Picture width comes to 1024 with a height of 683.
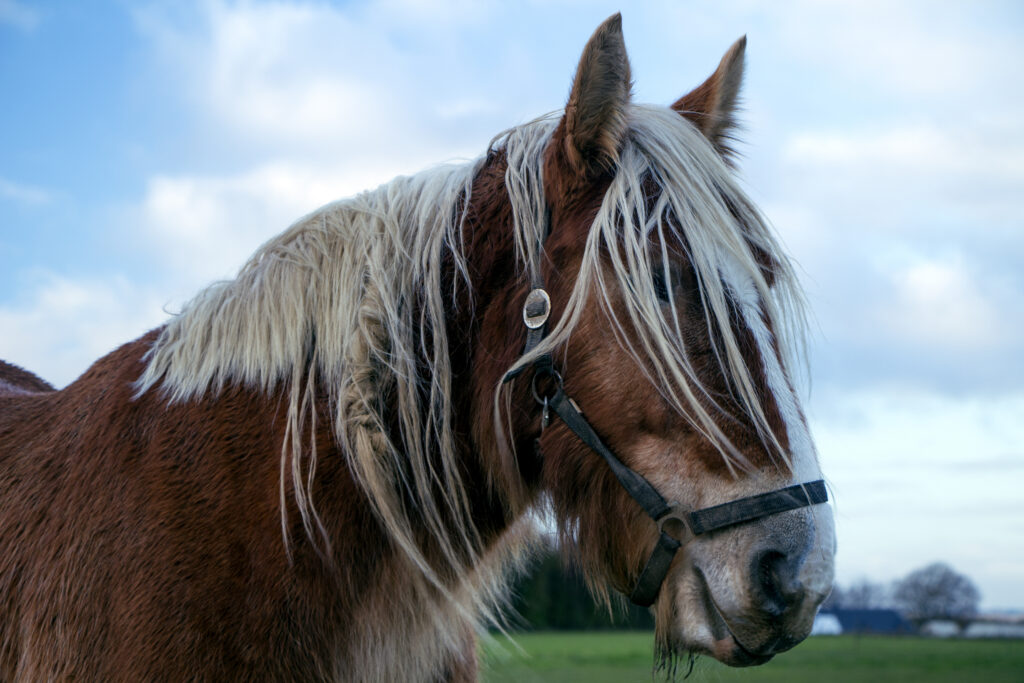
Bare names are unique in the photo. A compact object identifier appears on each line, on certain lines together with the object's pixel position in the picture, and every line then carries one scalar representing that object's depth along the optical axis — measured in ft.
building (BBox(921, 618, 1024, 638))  186.09
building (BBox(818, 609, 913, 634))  186.91
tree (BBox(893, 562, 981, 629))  195.83
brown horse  7.41
